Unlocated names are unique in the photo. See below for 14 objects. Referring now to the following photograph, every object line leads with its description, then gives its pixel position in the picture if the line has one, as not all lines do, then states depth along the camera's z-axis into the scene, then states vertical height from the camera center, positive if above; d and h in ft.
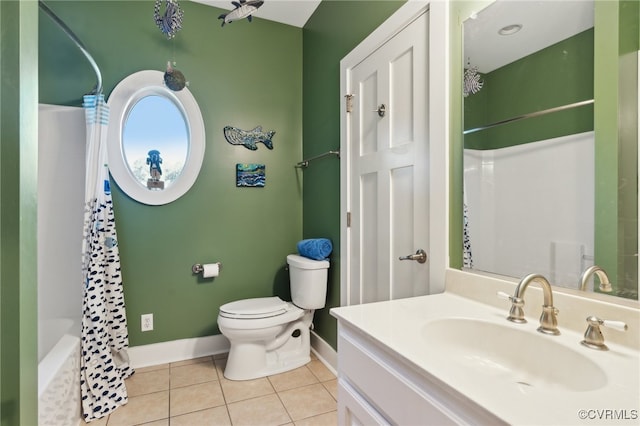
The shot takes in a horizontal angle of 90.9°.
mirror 2.56 +0.65
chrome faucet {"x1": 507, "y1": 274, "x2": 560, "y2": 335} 2.65 -0.78
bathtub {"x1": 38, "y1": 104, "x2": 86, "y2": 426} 6.27 -0.15
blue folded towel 7.03 -0.81
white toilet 6.55 -2.40
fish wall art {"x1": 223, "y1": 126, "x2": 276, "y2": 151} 8.09 +1.99
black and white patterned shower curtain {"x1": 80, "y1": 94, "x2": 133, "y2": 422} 5.62 -1.58
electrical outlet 7.36 -2.56
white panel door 4.55 +0.74
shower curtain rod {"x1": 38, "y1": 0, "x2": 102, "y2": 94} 4.97 +3.16
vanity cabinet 1.95 -1.33
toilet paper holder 7.74 -1.36
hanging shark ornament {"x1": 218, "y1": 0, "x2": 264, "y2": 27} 5.63 +3.70
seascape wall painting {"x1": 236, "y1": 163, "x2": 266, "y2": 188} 8.21 +1.00
